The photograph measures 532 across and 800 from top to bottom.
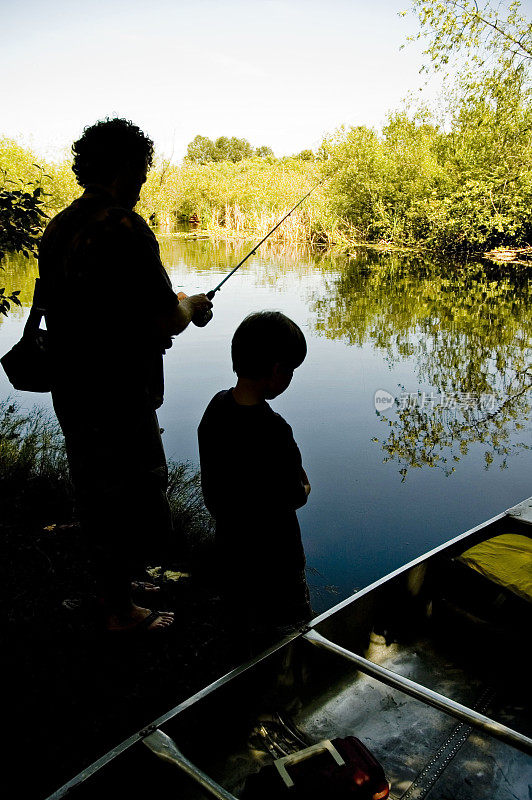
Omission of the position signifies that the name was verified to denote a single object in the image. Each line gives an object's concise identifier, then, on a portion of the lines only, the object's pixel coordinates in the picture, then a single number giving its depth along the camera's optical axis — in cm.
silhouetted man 185
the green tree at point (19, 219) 329
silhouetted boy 166
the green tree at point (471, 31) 1391
